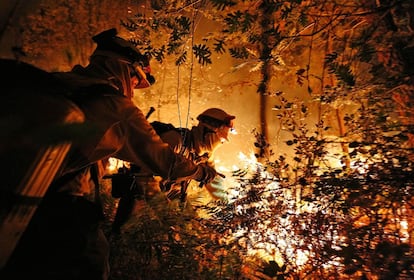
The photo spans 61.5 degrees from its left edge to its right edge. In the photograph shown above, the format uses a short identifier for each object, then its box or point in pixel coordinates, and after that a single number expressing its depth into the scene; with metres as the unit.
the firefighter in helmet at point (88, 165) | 2.06
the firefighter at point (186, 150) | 3.62
